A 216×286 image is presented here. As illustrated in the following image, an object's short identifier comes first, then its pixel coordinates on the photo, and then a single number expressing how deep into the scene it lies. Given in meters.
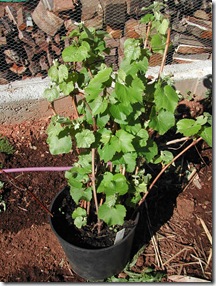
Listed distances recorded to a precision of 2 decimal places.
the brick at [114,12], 2.90
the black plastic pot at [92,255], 1.75
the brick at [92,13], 2.92
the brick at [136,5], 2.95
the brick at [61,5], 2.90
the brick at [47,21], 2.90
